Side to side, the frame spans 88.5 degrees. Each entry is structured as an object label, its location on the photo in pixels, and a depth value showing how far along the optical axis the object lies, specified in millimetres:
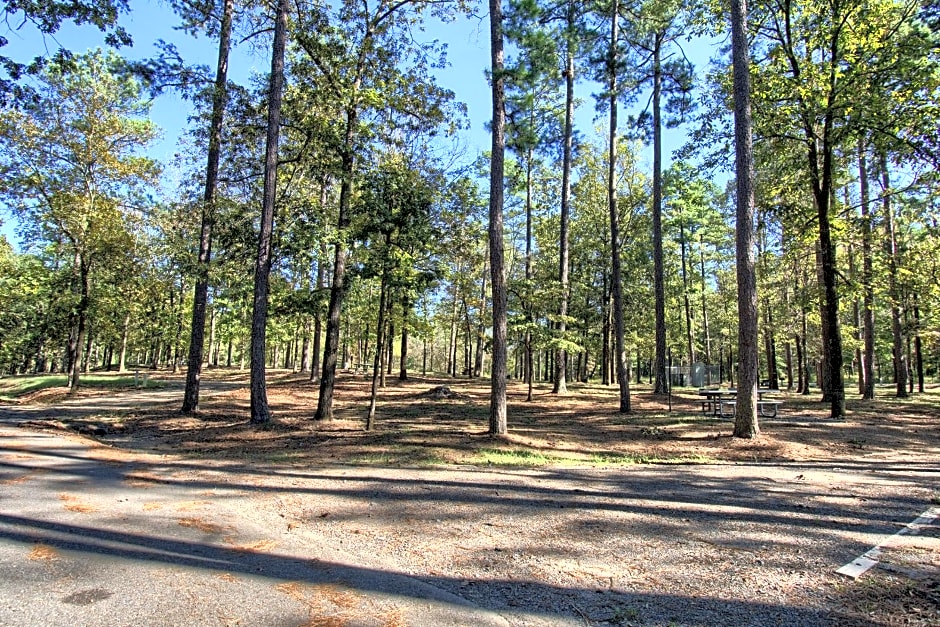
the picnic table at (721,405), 12988
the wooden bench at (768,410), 12902
